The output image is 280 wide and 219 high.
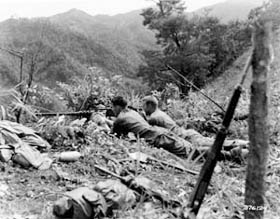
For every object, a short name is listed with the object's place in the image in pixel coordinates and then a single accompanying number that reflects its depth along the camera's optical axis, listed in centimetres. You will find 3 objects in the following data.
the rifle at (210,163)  131
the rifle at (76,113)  413
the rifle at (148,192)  191
